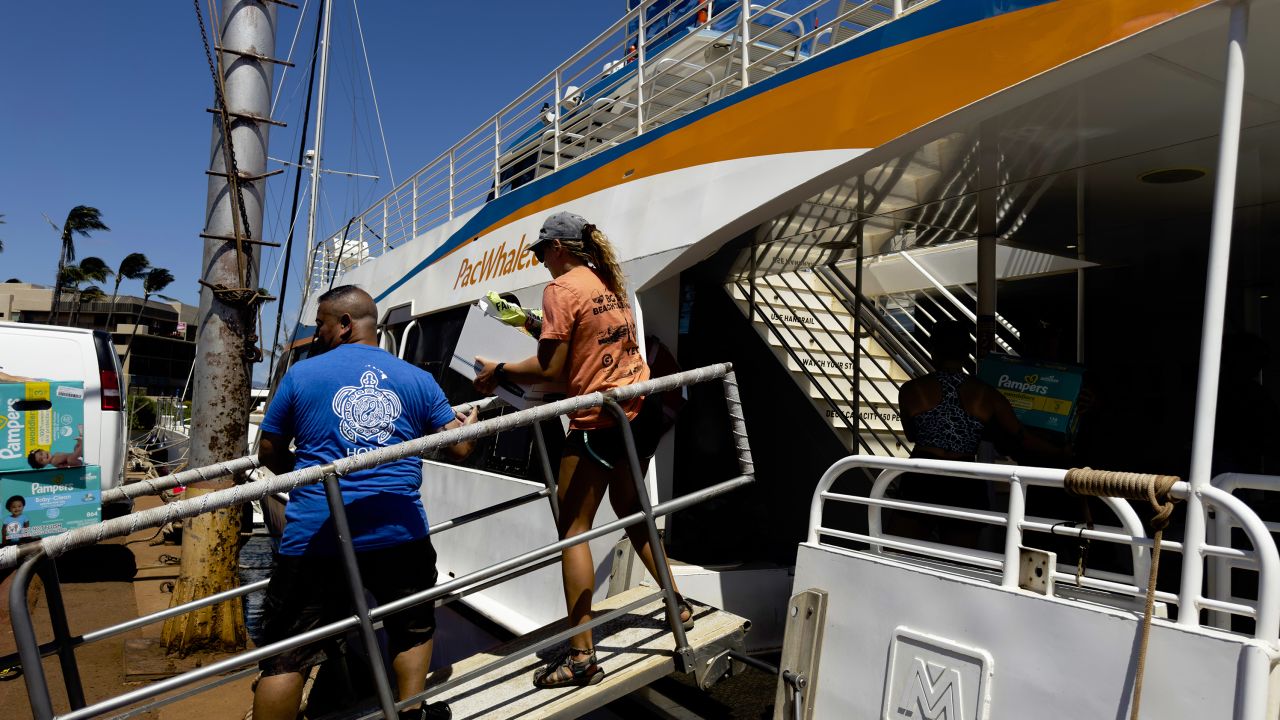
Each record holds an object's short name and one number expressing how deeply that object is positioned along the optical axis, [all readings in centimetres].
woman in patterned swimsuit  364
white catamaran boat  235
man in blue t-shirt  250
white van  681
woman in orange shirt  282
